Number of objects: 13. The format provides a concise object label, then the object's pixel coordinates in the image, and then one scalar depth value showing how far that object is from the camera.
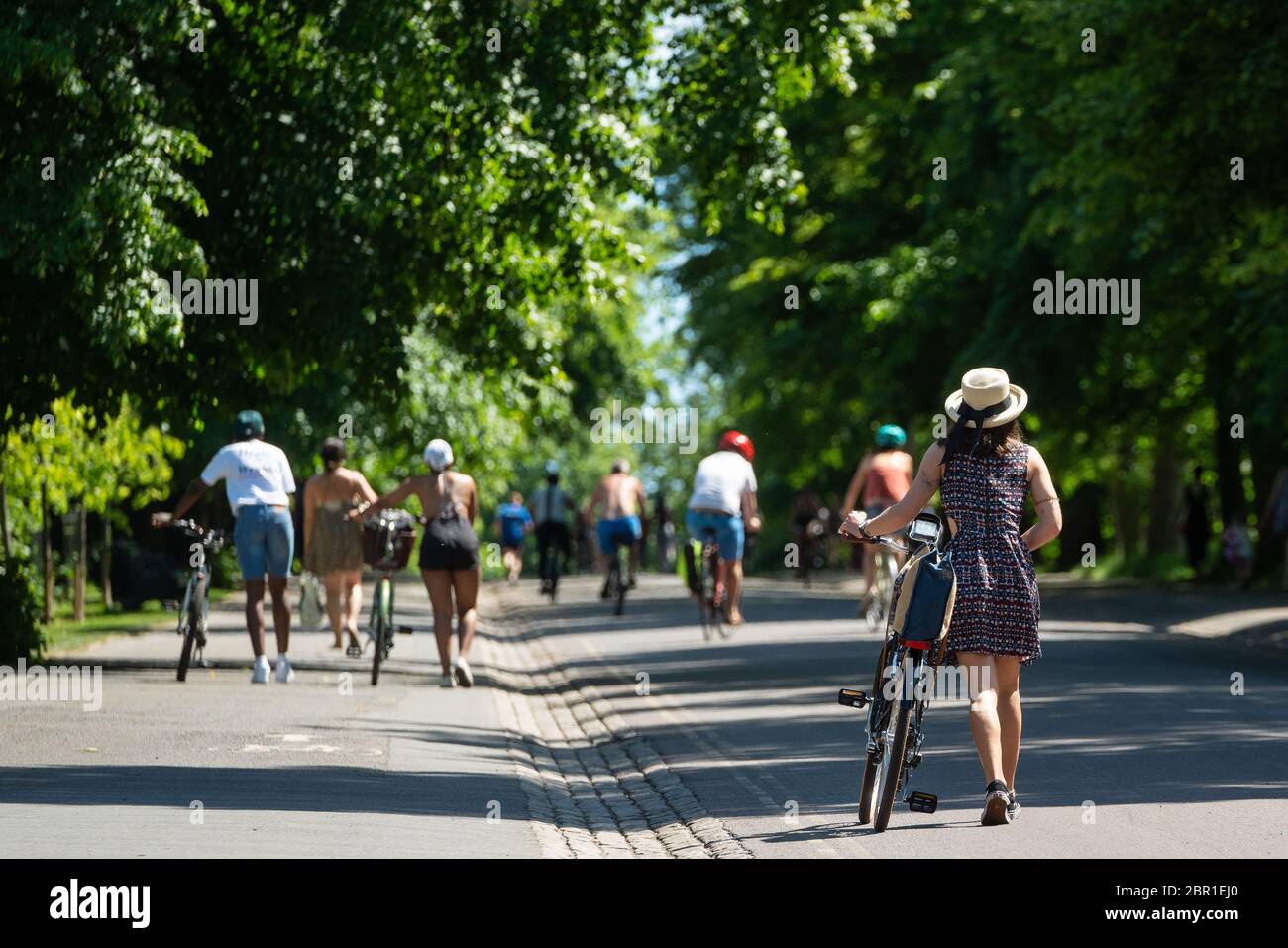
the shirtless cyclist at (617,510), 25.92
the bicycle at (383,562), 16.20
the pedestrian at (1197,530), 33.88
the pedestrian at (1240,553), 29.45
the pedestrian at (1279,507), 26.33
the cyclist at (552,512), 30.66
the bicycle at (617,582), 27.15
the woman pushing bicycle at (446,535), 15.98
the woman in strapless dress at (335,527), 18.55
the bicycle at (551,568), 31.41
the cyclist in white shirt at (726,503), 20.22
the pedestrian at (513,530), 39.22
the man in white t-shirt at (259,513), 15.56
